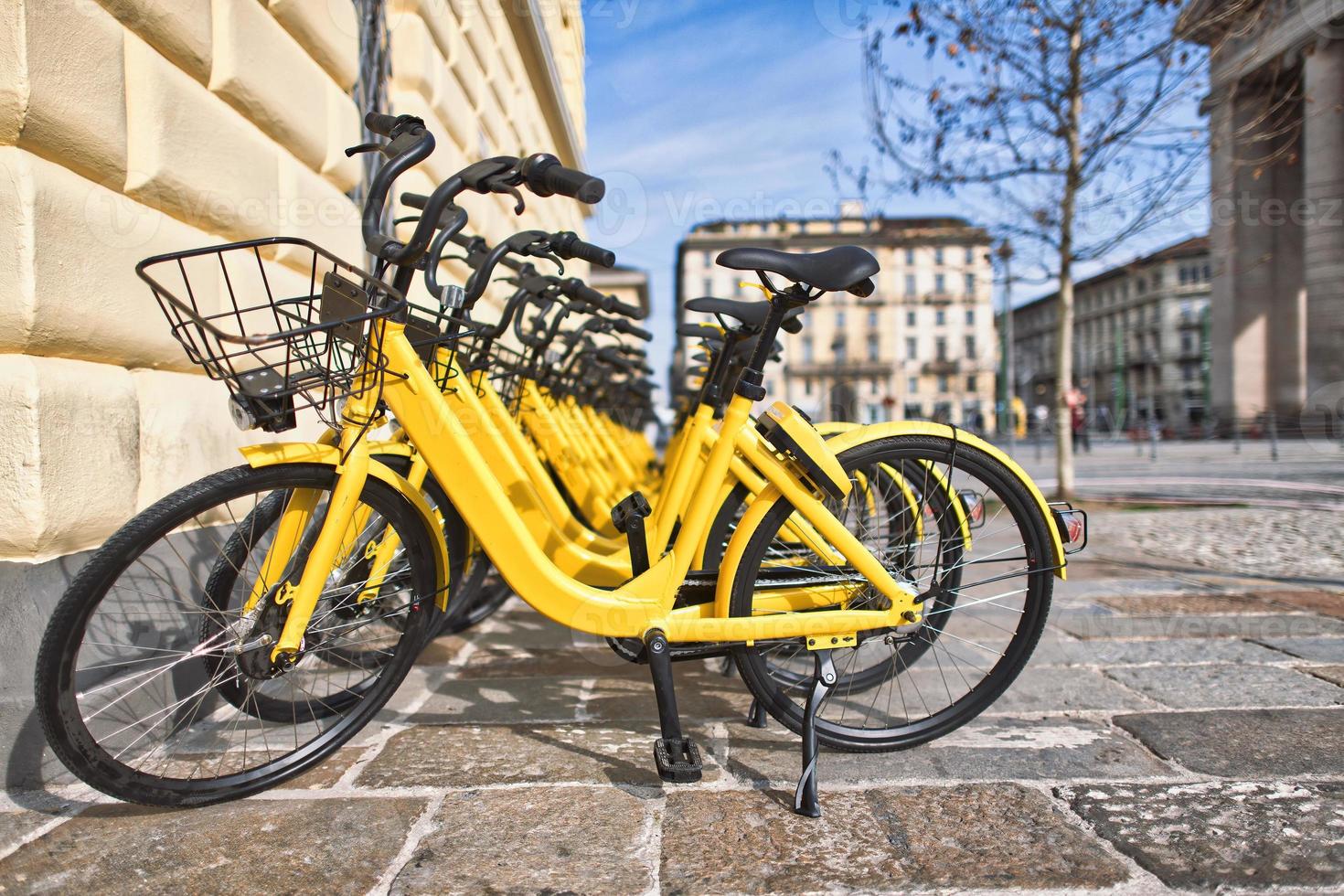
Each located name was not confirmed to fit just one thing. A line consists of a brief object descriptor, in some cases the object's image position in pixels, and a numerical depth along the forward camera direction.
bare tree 6.74
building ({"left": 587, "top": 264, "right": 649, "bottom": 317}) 33.44
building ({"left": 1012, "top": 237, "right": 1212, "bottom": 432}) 63.47
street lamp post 16.05
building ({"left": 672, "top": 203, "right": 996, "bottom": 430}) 65.31
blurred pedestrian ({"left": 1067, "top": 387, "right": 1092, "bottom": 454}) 16.58
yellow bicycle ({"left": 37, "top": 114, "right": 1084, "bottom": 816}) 1.83
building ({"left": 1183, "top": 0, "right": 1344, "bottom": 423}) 7.62
